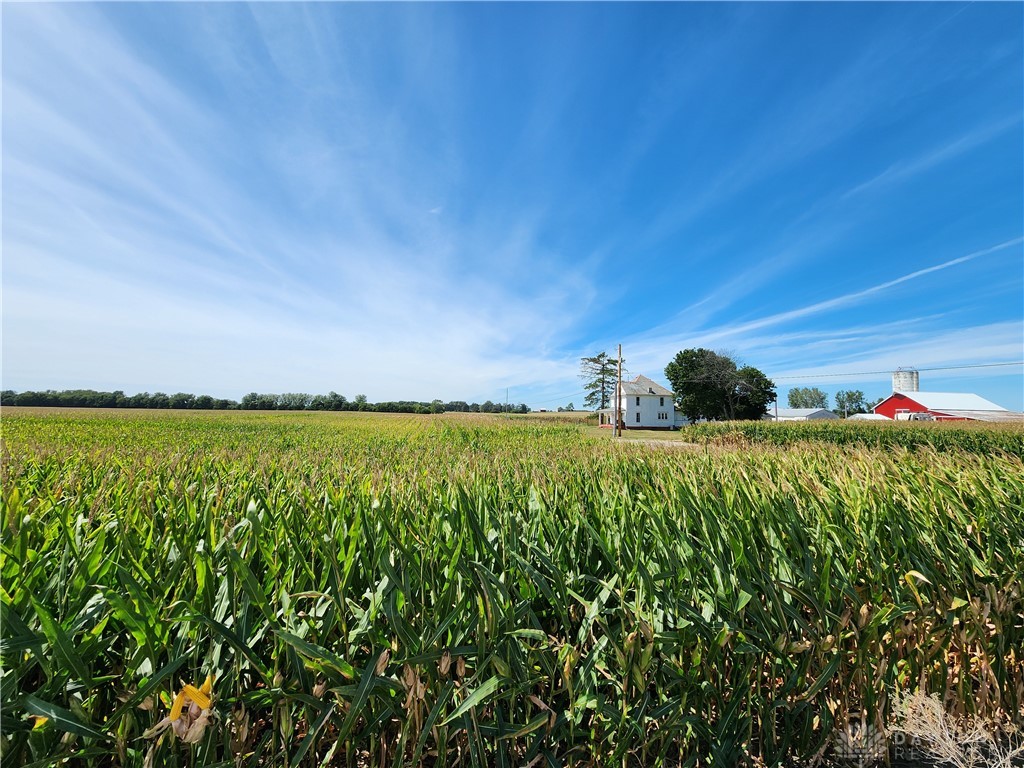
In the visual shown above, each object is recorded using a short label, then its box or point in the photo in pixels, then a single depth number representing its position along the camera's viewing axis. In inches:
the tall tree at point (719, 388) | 2001.7
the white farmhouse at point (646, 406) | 2105.1
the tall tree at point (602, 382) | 2701.8
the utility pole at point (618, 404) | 1112.4
